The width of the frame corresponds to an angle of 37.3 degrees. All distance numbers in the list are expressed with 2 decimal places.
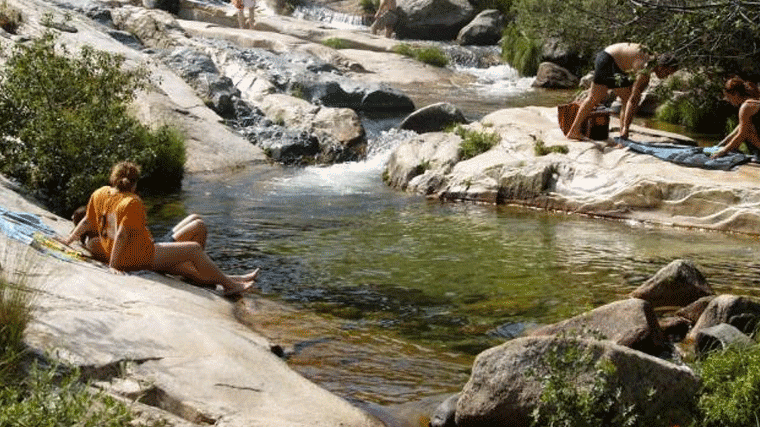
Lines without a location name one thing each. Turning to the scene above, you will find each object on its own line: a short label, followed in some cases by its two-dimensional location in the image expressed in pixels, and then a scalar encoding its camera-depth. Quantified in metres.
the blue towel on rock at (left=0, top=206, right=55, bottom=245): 9.17
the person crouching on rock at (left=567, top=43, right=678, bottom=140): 15.45
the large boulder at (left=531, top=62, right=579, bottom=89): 28.17
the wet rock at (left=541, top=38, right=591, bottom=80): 28.73
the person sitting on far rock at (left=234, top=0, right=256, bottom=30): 31.30
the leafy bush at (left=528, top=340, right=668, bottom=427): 6.61
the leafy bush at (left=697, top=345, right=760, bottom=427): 6.61
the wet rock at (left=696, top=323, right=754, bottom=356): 7.88
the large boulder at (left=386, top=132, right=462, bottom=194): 17.22
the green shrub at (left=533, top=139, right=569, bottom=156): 16.36
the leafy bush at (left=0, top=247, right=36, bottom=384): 6.24
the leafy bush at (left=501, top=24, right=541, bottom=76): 30.11
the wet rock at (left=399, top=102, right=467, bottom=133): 21.58
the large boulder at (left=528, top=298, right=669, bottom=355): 8.35
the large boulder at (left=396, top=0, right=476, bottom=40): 35.91
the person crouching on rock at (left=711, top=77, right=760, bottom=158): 14.98
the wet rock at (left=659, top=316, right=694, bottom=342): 9.19
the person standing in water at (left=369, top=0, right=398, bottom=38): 35.56
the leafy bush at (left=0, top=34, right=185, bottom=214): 13.14
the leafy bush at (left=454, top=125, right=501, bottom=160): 17.34
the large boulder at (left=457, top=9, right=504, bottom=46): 34.81
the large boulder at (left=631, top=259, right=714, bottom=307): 10.15
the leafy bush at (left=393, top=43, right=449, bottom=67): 31.06
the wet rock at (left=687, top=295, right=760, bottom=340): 8.84
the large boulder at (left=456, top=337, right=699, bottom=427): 6.77
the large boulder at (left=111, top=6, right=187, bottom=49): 26.11
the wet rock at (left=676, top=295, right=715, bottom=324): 9.52
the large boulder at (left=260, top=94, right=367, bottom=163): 20.42
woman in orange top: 9.60
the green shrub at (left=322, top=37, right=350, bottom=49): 31.52
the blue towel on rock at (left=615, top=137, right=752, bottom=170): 15.14
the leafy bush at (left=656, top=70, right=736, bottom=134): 20.95
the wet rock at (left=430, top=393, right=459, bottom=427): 7.31
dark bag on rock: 16.30
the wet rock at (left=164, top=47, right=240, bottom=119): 22.02
